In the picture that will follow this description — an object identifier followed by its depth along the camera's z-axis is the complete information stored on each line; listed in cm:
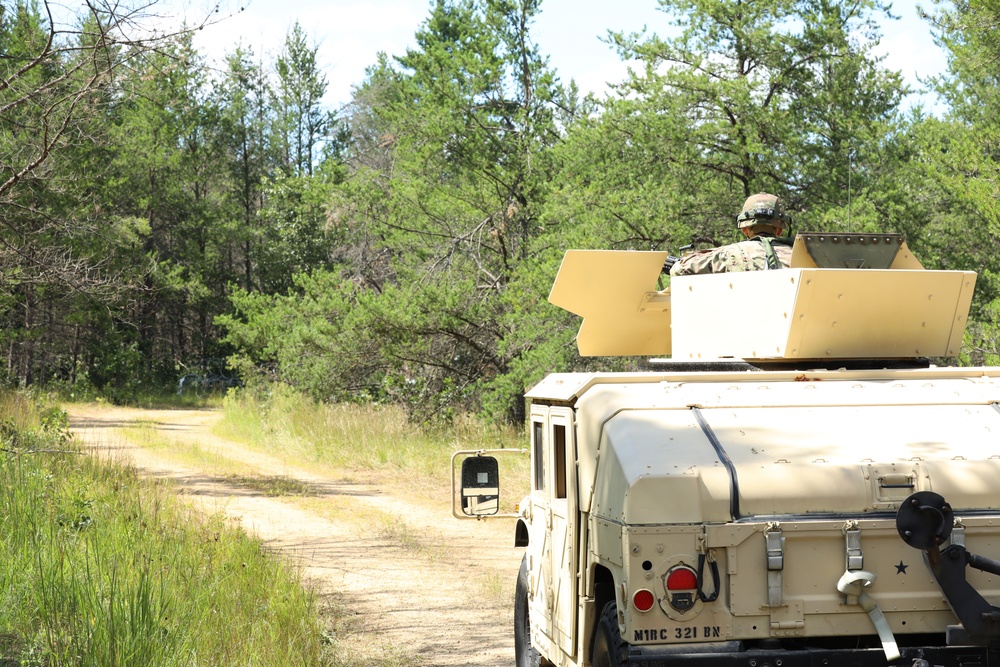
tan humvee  770
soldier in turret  1230
